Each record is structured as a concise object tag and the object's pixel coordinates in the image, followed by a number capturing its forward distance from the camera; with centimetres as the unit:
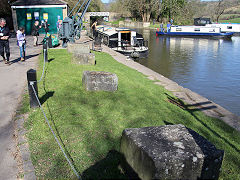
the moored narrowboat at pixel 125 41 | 2117
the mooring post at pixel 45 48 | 1039
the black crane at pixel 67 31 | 1682
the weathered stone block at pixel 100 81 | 682
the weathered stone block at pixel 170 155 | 270
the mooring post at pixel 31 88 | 526
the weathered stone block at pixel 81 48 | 1299
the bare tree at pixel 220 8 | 5760
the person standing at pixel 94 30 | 2677
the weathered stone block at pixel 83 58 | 1076
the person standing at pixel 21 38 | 1094
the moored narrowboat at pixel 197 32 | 3745
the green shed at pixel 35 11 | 2495
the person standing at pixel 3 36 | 970
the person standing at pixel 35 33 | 1583
